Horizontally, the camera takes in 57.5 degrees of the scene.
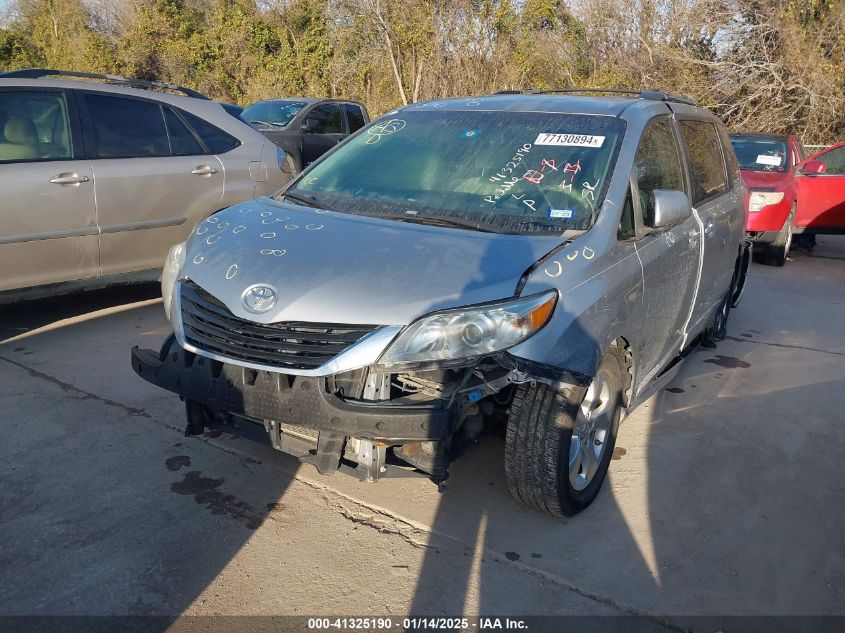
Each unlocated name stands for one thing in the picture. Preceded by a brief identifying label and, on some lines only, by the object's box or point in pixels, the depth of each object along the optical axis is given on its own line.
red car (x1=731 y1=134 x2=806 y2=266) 9.23
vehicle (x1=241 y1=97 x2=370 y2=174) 11.92
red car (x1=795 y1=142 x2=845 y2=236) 9.74
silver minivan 2.84
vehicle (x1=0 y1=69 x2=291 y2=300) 5.21
